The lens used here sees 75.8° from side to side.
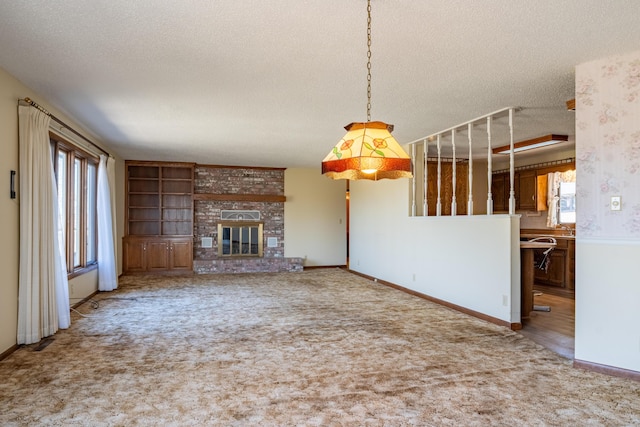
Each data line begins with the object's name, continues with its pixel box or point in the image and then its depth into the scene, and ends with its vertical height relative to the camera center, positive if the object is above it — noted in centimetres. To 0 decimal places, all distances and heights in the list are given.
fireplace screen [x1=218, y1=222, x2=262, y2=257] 952 -66
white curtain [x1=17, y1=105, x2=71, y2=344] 376 -24
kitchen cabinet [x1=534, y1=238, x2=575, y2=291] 635 -92
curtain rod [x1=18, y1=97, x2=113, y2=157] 379 +100
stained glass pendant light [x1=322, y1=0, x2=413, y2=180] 256 +37
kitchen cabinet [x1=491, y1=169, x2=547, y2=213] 758 +38
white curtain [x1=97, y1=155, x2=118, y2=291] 638 -32
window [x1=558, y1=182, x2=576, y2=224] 719 +11
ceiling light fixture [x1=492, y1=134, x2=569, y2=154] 608 +104
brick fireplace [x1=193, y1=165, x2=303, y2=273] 924 +5
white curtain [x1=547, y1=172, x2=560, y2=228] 736 +22
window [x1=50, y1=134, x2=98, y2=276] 520 +13
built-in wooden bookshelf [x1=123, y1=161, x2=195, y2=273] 879 -13
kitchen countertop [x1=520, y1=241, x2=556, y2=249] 474 -41
